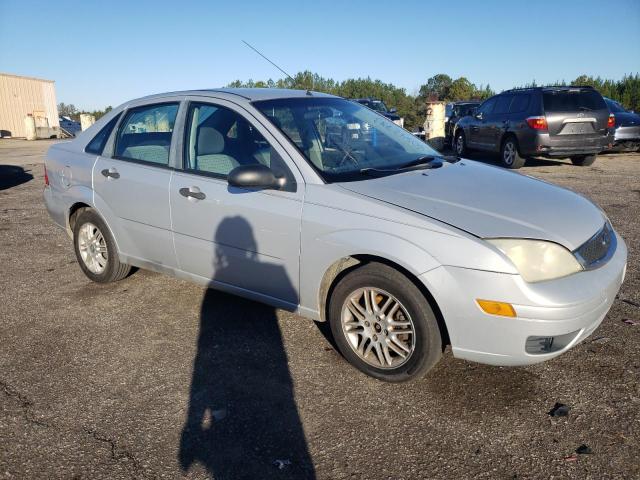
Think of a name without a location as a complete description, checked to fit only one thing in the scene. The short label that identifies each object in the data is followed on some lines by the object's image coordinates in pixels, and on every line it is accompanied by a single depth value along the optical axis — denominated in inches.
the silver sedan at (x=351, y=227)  111.0
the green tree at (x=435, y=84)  3051.9
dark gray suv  424.5
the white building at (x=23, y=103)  1440.7
